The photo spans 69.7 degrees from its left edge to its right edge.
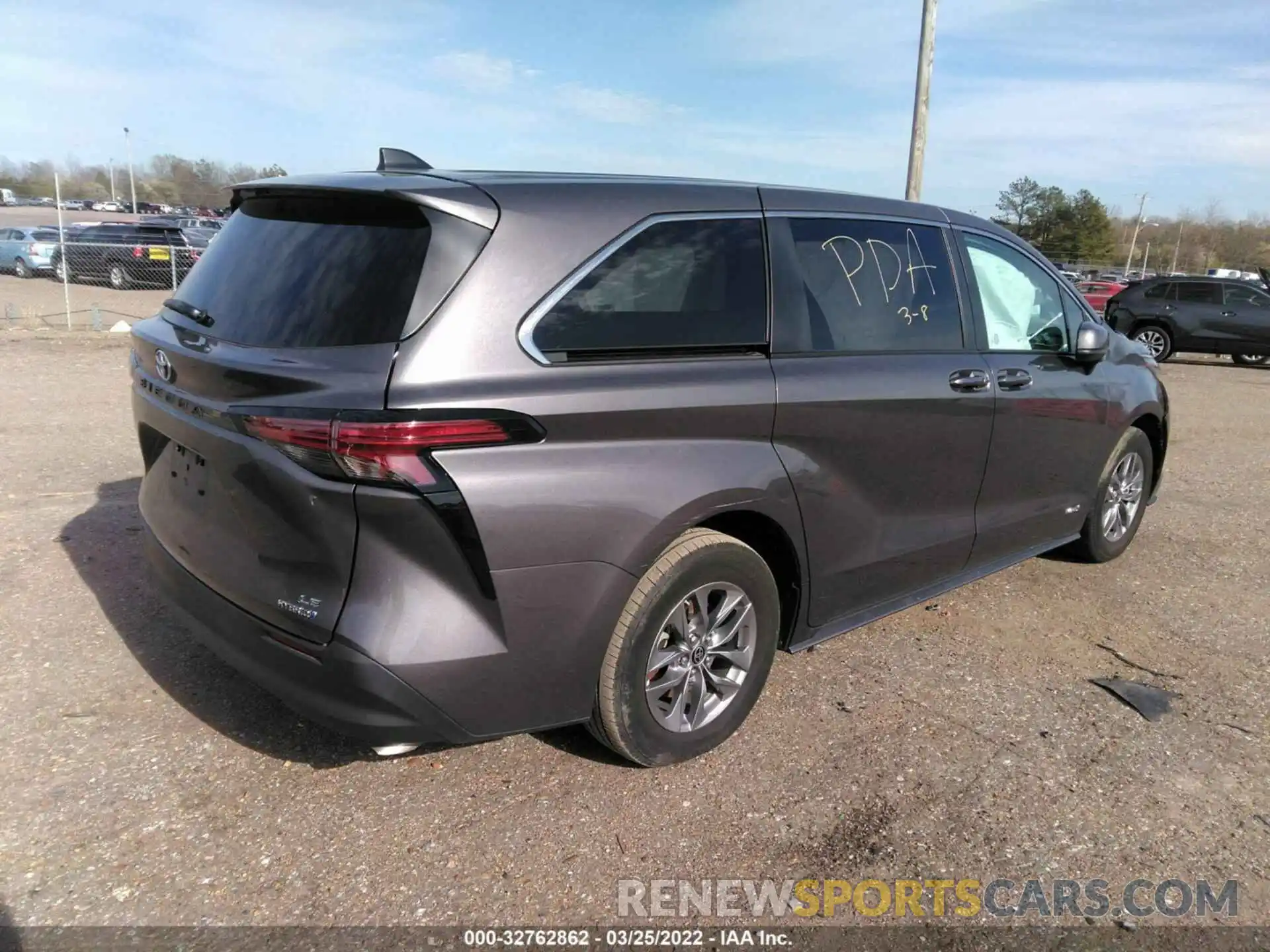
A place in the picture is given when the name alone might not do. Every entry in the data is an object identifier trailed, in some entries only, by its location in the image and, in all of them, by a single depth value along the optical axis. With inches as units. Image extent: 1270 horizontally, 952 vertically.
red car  1008.9
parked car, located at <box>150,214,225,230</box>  1163.9
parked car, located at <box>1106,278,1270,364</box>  666.2
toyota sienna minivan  92.4
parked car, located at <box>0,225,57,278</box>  945.5
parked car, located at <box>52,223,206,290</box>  815.7
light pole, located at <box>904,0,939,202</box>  511.2
